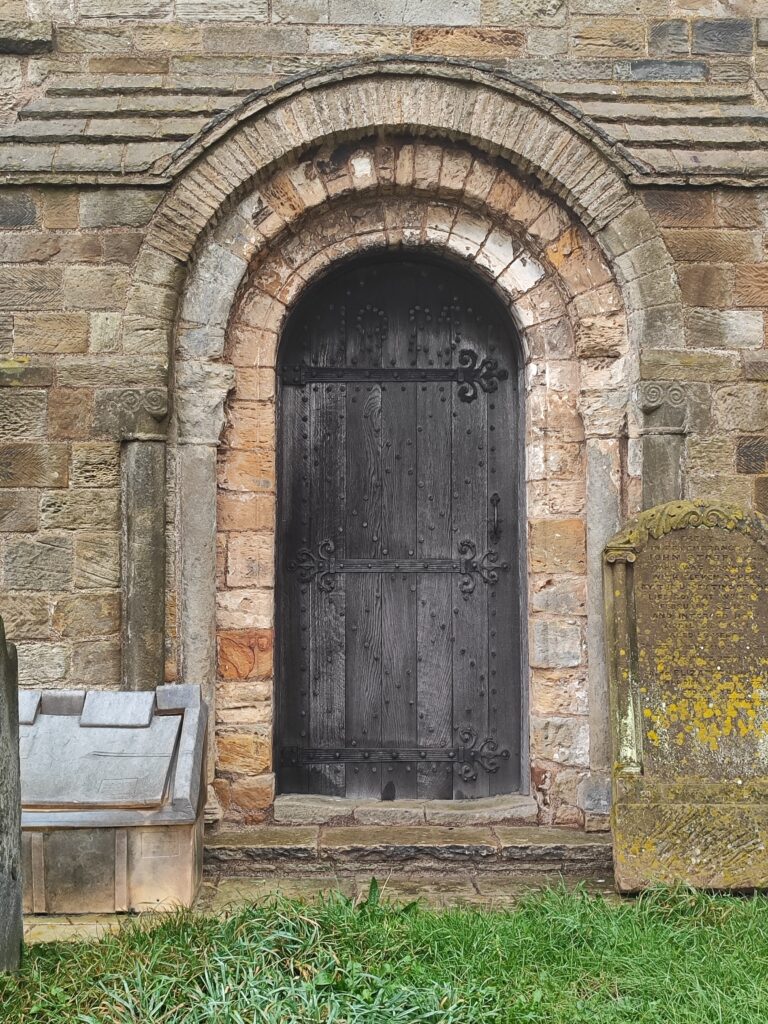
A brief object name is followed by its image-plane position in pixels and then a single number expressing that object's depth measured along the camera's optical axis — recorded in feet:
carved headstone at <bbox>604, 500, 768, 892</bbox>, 12.60
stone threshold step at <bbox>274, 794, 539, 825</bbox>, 15.78
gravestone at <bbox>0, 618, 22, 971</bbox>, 9.57
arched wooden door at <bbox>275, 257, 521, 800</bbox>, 16.84
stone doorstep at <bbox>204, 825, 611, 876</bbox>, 14.69
